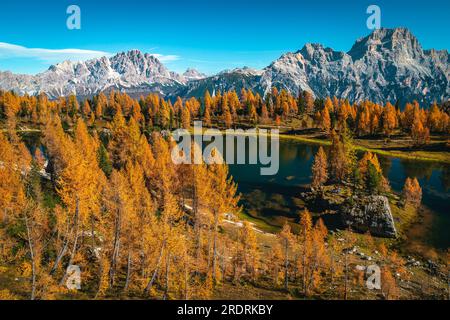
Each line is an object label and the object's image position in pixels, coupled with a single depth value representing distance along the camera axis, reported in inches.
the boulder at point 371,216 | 2436.0
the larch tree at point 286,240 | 1524.4
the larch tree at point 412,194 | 2913.4
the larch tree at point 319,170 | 3174.2
